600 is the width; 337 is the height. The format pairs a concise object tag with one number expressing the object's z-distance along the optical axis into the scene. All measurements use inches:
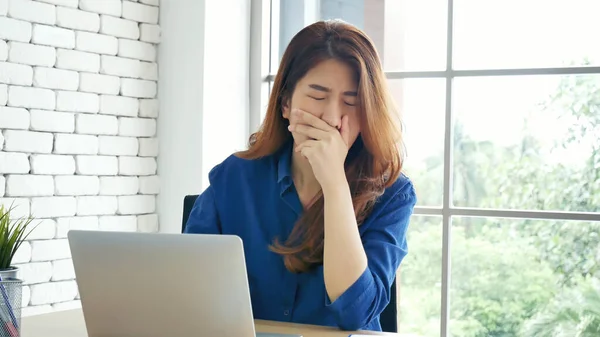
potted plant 116.6
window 164.6
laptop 106.7
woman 128.5
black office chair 132.0
